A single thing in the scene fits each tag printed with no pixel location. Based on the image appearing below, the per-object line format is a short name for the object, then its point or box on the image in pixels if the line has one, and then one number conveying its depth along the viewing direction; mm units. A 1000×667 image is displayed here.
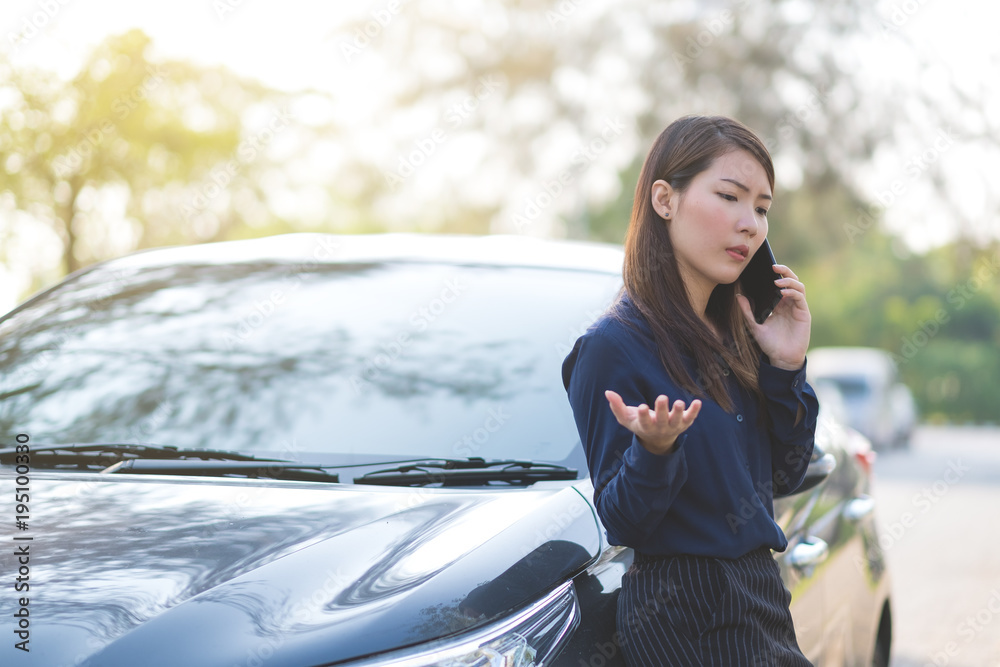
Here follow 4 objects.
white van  32823
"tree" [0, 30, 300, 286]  19845
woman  4727
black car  4565
